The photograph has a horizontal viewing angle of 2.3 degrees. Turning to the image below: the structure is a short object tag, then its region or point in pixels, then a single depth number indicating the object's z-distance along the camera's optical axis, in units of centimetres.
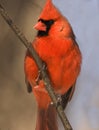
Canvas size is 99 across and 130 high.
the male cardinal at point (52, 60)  321
